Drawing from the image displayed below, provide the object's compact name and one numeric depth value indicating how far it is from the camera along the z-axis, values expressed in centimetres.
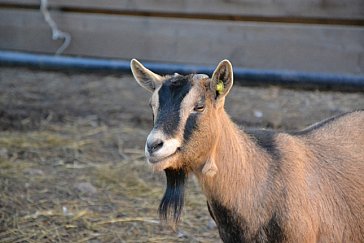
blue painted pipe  1030
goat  632
